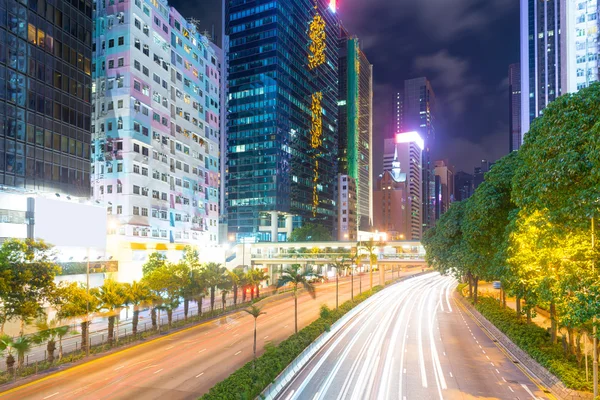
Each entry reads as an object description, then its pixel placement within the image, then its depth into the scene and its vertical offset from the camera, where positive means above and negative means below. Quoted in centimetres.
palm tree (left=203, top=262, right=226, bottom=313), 6125 -662
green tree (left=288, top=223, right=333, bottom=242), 14675 -192
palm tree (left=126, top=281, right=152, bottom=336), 4411 -677
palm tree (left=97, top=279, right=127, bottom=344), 4144 -656
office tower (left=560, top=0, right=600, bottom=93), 10112 +4148
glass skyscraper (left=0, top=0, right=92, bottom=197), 4997 +1565
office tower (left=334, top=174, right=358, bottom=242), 19821 -376
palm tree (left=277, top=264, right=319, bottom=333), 4681 -540
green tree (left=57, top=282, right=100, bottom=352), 3716 -662
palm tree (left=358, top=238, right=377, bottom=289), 8530 -384
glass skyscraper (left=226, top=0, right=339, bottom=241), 14675 +3511
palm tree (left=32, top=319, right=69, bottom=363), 3291 -796
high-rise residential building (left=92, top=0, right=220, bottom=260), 7288 +1752
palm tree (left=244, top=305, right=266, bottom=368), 3471 -643
